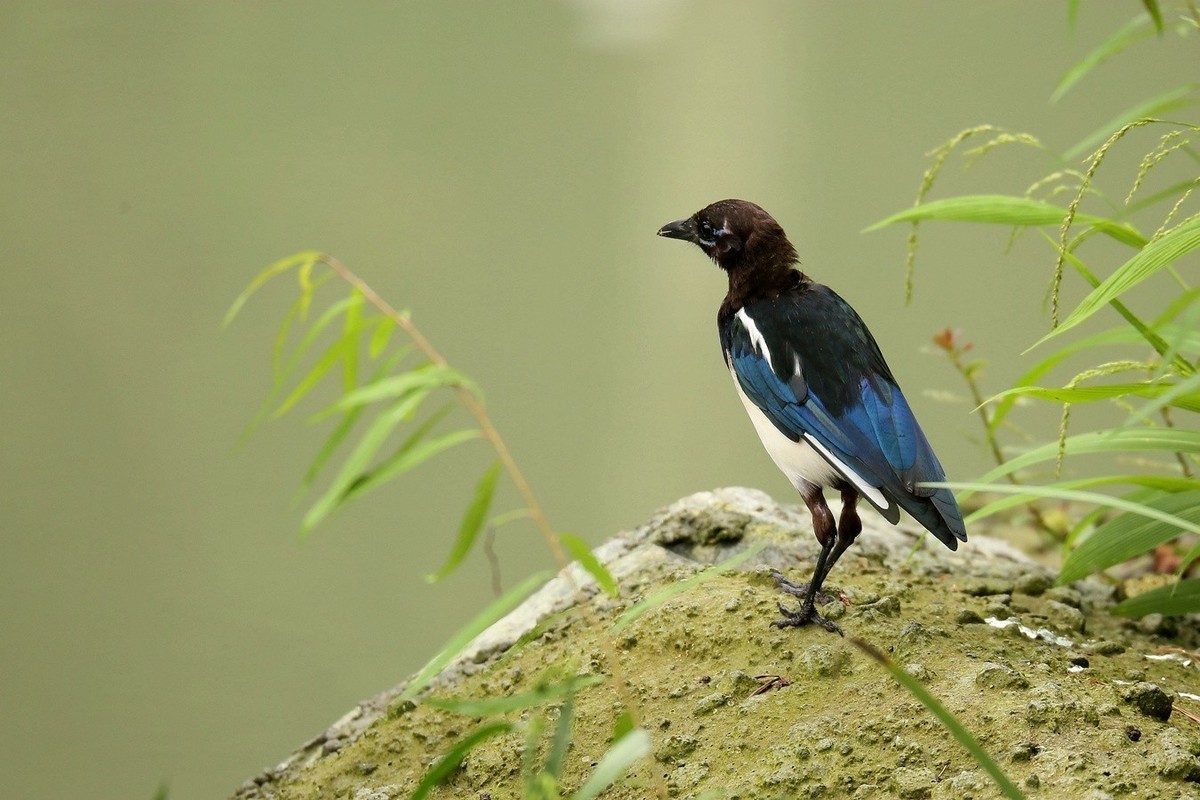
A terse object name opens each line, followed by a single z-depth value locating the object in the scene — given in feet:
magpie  34.98
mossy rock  34.67
